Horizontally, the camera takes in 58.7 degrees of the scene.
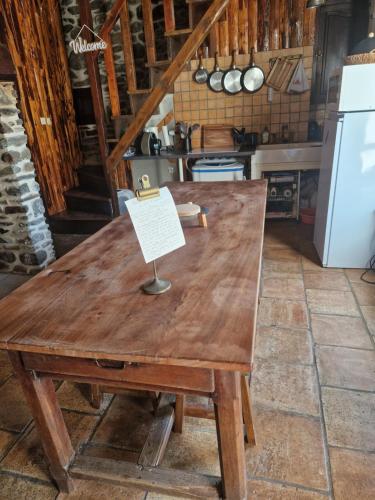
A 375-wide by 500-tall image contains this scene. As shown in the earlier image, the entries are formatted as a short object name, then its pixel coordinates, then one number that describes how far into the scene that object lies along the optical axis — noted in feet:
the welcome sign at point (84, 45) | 10.07
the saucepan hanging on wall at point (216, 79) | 13.96
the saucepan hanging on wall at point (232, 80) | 13.79
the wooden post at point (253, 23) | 12.79
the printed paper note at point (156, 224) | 3.45
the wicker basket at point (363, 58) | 8.16
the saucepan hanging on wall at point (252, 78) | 13.58
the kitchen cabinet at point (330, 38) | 12.54
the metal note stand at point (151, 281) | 3.49
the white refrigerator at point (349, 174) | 8.48
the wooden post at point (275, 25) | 12.64
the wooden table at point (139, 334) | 3.02
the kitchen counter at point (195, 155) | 12.82
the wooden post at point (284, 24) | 12.59
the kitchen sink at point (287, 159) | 12.59
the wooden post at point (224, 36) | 13.30
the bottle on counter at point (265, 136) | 14.20
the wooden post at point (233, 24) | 13.01
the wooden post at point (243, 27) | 12.91
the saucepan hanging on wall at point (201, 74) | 14.11
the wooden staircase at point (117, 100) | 10.59
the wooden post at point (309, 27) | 12.46
